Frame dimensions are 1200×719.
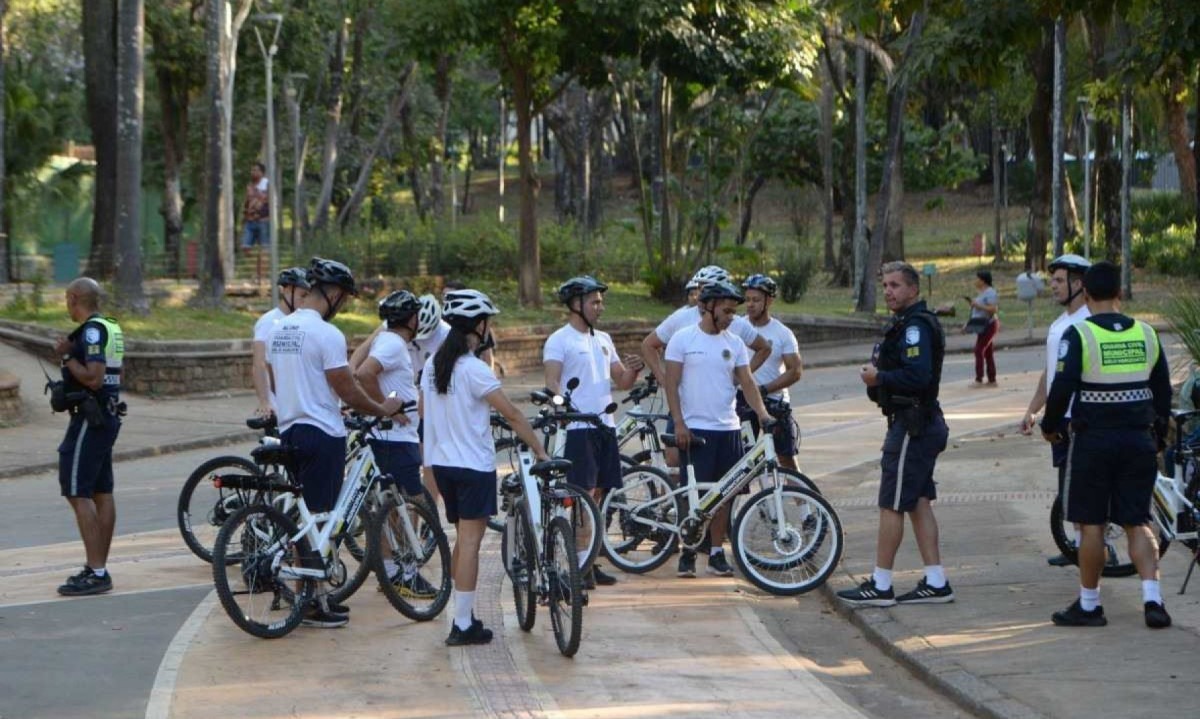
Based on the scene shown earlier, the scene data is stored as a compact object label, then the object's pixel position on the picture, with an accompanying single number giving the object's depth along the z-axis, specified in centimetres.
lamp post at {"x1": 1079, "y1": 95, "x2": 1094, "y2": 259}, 4034
